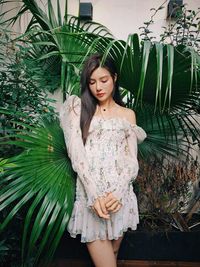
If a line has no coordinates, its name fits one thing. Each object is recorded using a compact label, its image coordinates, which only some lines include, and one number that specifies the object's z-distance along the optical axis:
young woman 1.08
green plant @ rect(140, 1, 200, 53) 1.70
